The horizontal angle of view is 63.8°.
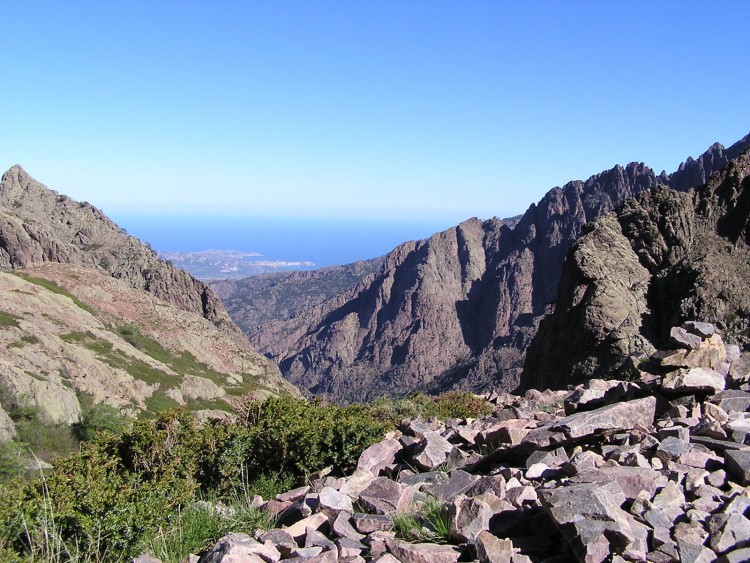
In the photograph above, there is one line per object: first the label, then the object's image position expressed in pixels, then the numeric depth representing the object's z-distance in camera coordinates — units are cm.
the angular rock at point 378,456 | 1075
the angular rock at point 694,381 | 1082
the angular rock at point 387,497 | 807
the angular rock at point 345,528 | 751
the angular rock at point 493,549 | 625
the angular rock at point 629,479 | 708
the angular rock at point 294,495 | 952
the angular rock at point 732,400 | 1018
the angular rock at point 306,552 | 695
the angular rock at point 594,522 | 589
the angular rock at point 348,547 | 698
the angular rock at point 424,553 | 650
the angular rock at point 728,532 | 582
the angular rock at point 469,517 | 682
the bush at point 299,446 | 1164
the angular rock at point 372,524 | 764
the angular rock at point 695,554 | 573
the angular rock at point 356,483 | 913
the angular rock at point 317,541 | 721
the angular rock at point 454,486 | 823
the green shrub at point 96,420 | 4991
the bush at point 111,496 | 779
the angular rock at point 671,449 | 814
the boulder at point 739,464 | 723
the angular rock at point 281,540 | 714
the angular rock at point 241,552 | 670
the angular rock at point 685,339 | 1297
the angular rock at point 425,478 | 920
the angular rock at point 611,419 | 940
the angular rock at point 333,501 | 830
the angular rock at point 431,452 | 1029
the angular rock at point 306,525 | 769
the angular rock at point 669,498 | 671
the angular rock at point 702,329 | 1346
